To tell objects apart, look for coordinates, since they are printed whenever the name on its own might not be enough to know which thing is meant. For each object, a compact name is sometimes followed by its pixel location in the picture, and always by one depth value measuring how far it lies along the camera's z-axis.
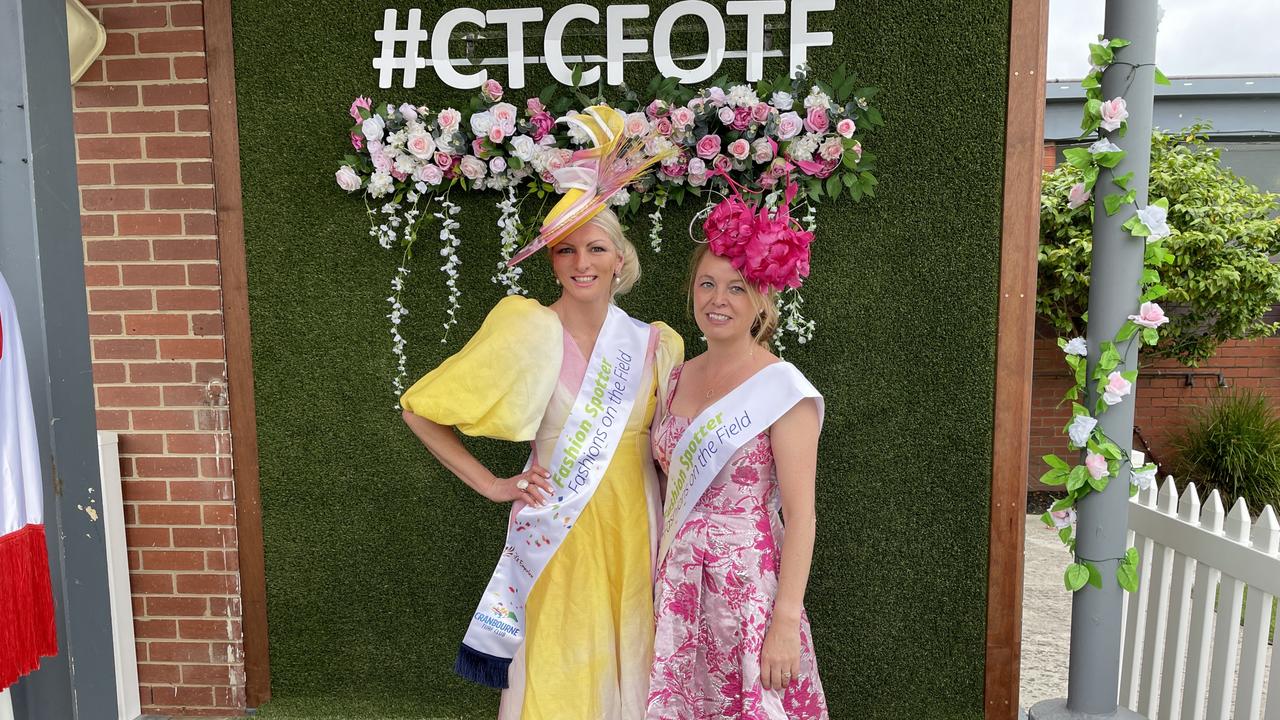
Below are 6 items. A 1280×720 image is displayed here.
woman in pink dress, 1.71
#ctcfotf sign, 2.63
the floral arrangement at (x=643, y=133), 2.58
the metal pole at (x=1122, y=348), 2.00
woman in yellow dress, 1.81
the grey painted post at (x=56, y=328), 1.60
